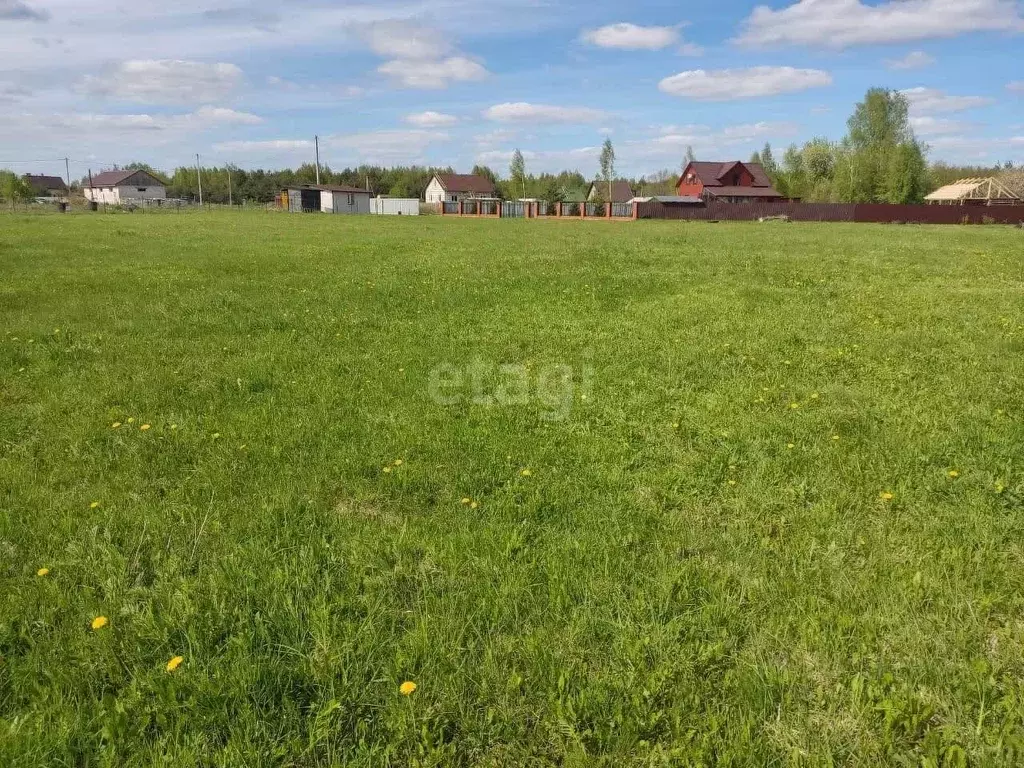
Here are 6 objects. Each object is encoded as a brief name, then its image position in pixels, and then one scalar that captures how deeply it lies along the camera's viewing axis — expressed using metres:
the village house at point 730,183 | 82.62
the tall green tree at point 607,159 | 113.62
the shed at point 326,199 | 84.56
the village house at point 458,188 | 102.38
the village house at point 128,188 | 114.50
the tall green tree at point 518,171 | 114.88
